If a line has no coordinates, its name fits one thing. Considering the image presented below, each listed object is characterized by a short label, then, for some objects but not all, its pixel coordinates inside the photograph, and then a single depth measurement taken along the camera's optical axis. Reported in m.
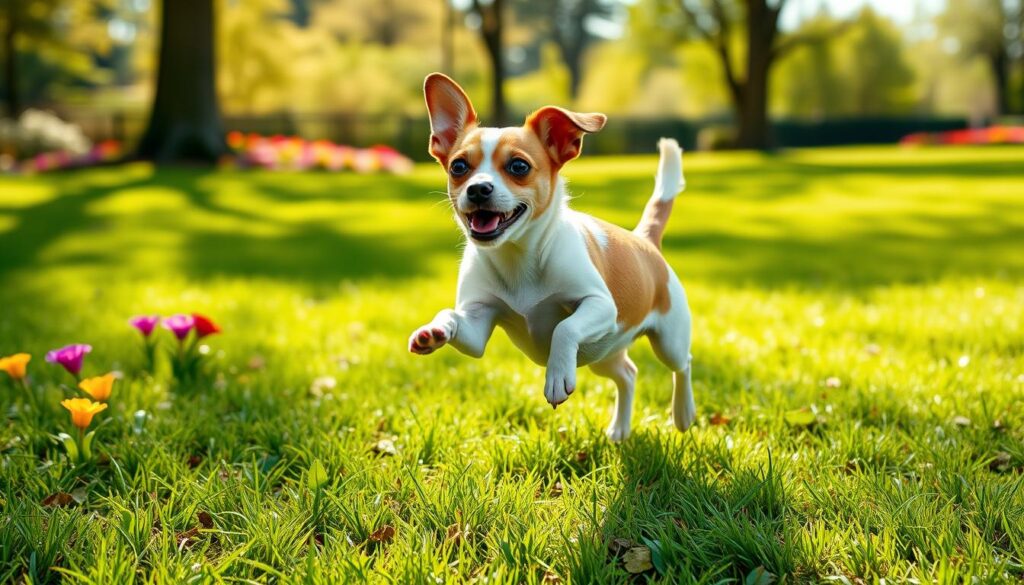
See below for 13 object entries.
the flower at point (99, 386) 3.32
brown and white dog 2.60
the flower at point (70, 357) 3.51
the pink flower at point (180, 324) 4.12
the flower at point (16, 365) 3.56
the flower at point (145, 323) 4.17
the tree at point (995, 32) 56.12
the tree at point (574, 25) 67.50
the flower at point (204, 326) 4.06
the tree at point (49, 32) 29.50
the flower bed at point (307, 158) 17.03
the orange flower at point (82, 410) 3.04
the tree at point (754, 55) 30.44
